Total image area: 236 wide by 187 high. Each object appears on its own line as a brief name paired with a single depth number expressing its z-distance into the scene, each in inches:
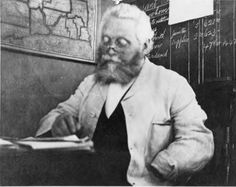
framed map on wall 60.7
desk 58.5
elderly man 59.1
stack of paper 56.6
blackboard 59.6
